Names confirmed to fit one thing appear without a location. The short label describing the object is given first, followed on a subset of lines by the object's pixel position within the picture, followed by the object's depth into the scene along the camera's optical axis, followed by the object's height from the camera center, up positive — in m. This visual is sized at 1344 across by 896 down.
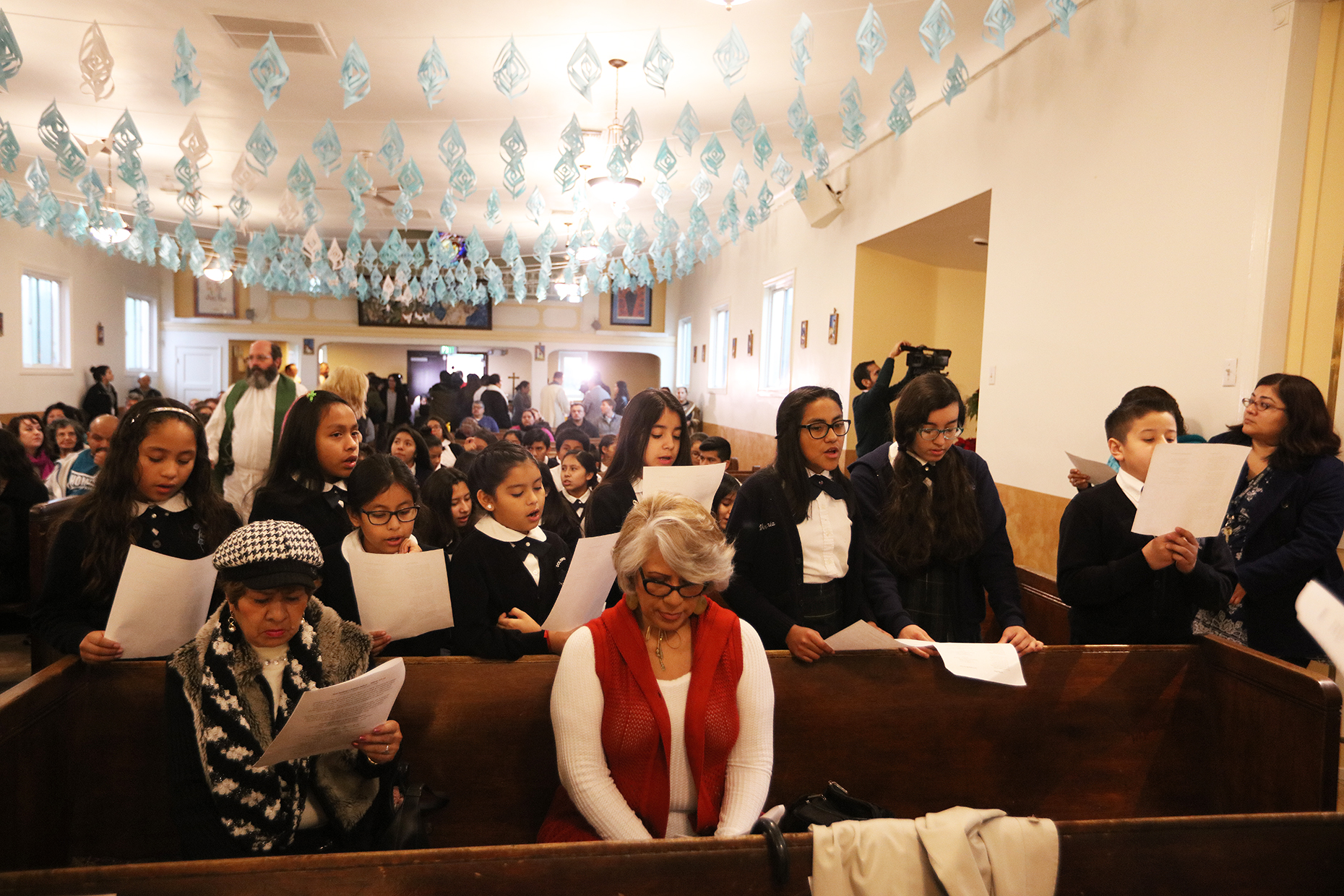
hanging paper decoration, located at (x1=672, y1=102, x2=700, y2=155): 4.87 +1.46
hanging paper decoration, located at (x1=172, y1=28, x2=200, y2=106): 3.84 +1.32
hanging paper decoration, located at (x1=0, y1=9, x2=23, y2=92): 3.38 +1.19
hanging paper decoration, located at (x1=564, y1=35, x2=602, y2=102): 3.95 +1.44
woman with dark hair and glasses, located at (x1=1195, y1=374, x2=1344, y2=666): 2.94 -0.38
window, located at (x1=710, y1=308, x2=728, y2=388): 12.45 +0.50
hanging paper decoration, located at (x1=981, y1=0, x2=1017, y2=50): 3.69 +1.65
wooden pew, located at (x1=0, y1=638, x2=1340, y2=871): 1.98 -0.90
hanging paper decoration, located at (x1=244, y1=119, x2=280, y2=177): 4.53 +1.15
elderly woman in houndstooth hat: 1.64 -0.71
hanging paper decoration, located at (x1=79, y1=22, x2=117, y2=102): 3.73 +1.28
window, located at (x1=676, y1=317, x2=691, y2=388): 15.34 +0.52
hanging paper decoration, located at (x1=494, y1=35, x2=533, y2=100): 4.01 +1.44
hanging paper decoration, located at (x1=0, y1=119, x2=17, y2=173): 4.61 +1.11
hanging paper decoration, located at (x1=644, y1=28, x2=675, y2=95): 3.94 +1.48
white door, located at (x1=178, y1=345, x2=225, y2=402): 15.66 -0.17
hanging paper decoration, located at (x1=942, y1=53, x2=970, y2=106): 4.36 +1.60
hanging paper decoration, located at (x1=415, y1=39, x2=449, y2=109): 3.96 +1.39
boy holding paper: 2.32 -0.45
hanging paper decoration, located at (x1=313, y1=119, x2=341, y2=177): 4.78 +1.23
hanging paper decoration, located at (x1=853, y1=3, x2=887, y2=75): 3.84 +1.59
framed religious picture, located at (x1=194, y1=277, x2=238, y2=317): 15.46 +1.08
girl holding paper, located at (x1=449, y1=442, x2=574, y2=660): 2.12 -0.52
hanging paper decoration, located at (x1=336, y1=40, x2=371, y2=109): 3.80 +1.31
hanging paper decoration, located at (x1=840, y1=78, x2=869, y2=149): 4.70 +1.52
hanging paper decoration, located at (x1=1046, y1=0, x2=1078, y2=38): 3.73 +1.71
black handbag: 1.66 -0.85
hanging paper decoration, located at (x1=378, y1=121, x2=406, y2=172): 4.89 +1.29
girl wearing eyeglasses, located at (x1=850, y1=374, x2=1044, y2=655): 2.43 -0.39
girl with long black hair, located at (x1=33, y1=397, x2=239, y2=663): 2.03 -0.42
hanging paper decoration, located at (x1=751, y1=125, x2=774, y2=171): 5.02 +1.41
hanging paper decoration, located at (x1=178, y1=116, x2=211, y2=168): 4.77 +1.22
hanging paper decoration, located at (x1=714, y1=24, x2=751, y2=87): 3.83 +1.48
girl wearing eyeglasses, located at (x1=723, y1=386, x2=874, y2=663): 2.34 -0.41
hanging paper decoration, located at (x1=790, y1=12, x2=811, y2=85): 3.79 +1.54
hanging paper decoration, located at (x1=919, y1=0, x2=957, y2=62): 3.73 +1.60
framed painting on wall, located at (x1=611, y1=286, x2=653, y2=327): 16.19 +1.36
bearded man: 3.93 -0.32
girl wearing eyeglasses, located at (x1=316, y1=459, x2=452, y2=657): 2.29 -0.44
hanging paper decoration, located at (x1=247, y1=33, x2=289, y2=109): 3.75 +1.29
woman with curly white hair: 1.72 -0.67
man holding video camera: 5.55 -0.15
